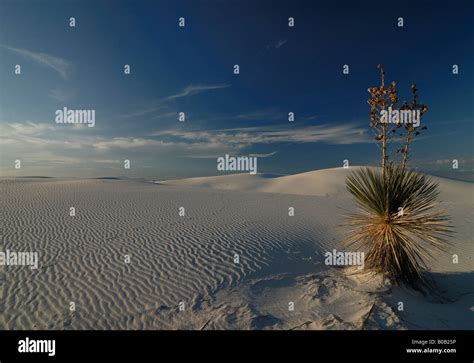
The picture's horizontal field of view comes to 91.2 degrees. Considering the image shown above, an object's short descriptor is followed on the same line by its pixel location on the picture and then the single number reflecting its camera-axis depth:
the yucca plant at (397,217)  5.71
